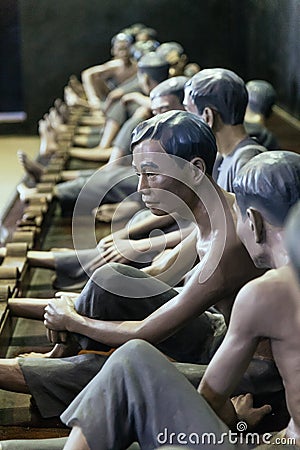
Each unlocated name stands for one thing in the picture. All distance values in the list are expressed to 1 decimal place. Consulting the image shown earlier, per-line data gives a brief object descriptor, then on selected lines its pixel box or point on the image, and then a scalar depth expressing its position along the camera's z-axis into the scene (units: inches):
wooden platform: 192.8
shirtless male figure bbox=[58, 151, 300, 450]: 132.8
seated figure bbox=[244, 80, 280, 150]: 347.8
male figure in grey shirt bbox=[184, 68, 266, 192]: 234.3
